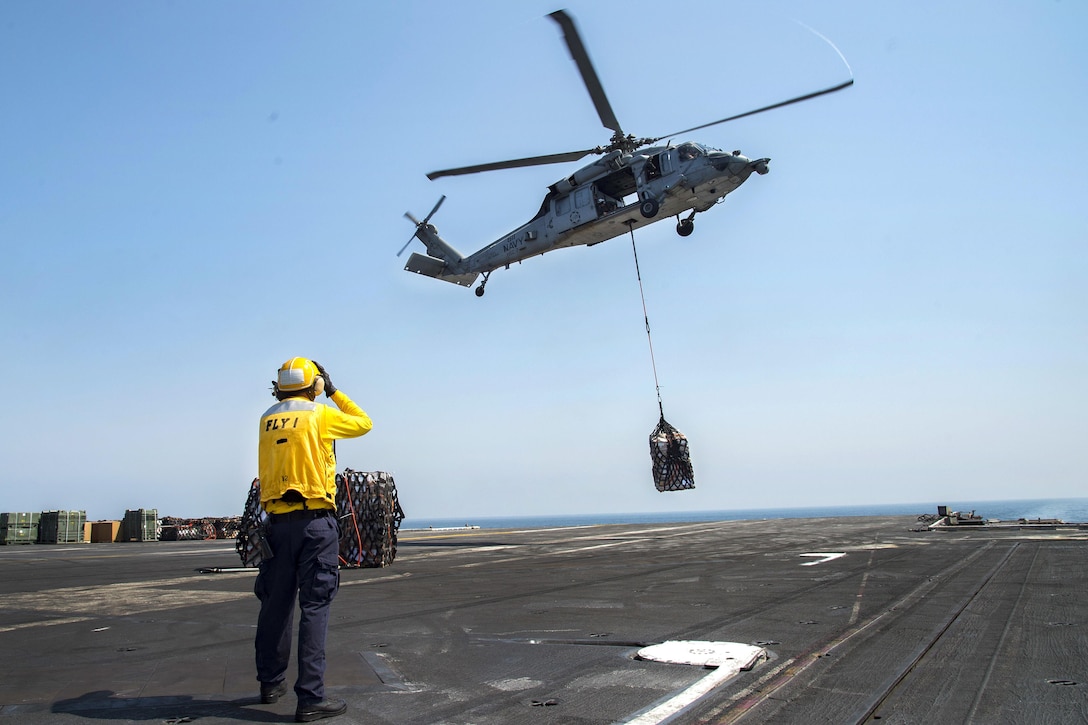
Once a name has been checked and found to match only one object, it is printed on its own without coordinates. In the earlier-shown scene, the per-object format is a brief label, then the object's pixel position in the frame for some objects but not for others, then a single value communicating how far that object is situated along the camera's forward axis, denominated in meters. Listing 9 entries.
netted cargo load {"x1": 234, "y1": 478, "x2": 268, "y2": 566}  15.39
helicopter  24.39
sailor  5.11
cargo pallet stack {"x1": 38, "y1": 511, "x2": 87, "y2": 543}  38.88
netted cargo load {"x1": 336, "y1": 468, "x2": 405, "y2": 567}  16.12
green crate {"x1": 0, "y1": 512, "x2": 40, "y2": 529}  39.29
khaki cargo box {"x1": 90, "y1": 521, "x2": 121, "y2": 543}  40.97
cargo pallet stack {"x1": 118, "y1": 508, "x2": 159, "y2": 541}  39.28
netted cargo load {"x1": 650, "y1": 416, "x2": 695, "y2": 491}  24.66
